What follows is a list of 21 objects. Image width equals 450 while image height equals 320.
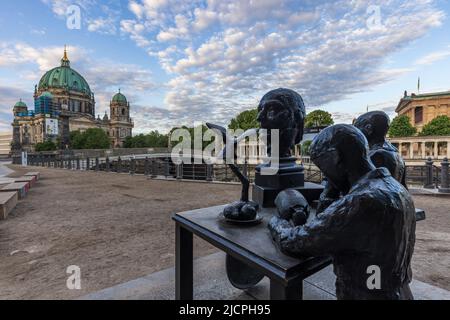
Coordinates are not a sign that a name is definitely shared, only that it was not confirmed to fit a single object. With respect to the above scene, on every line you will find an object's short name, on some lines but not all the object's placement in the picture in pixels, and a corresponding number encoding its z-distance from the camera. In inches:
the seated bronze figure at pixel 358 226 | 41.4
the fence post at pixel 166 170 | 607.1
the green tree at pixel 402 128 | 2021.4
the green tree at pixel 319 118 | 1937.5
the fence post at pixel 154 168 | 621.6
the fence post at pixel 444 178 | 353.1
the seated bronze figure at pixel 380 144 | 78.6
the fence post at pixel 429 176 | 393.1
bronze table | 47.3
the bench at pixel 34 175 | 549.9
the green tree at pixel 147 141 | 3087.1
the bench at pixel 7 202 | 245.1
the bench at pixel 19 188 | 330.1
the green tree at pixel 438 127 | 1828.7
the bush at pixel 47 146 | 2461.4
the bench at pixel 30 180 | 435.7
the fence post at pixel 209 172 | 528.6
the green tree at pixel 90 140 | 2664.9
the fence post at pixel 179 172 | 571.5
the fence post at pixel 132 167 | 715.4
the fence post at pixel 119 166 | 784.9
